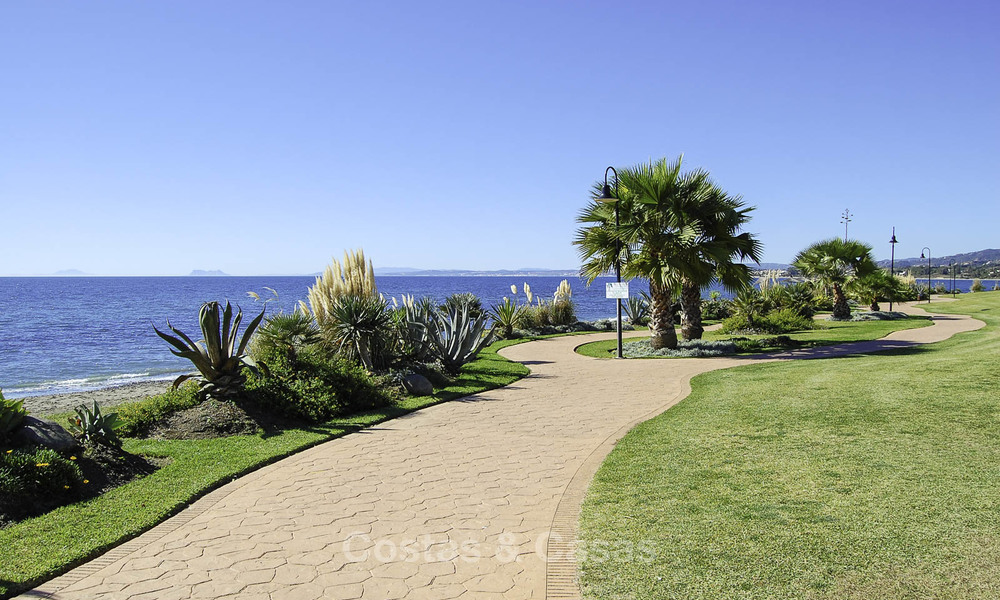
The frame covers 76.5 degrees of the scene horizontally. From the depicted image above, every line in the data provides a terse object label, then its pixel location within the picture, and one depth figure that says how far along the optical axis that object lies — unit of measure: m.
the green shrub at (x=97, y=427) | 6.88
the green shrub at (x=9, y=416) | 6.32
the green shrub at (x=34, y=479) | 5.58
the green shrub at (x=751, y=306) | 23.30
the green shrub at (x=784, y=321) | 23.27
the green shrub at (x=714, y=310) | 30.97
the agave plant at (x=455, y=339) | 13.48
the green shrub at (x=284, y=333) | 11.91
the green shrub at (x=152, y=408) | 8.56
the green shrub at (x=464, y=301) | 19.39
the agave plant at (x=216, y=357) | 9.14
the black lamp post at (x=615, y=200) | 15.95
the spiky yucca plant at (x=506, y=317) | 23.73
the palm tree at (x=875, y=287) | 31.09
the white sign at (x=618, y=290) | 16.61
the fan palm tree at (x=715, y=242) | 17.08
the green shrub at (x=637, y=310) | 27.66
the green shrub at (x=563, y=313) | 26.34
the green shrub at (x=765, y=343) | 18.77
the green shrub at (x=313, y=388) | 9.42
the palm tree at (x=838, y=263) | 28.00
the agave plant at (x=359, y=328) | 11.98
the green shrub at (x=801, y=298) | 27.52
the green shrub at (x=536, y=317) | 25.61
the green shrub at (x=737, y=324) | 23.09
